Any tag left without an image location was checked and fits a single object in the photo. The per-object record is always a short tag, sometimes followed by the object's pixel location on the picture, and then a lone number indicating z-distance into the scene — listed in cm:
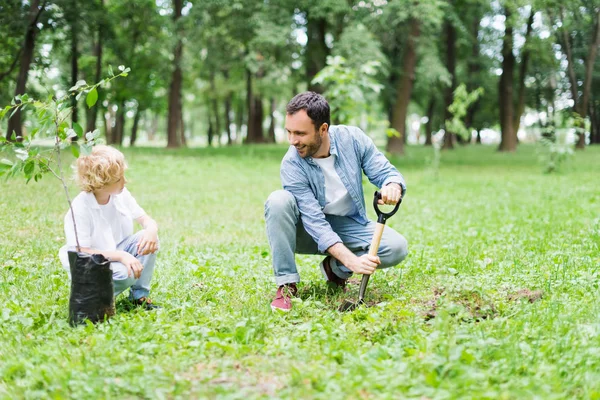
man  389
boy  364
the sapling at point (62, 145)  341
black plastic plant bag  343
